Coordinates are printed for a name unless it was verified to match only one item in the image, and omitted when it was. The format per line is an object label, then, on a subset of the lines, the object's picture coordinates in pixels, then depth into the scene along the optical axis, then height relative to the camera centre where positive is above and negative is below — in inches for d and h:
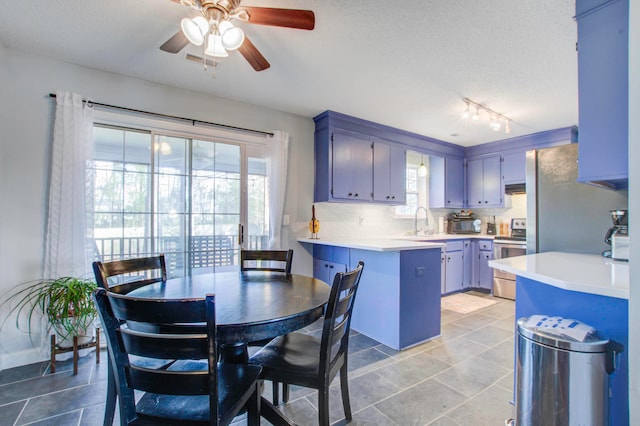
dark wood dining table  45.1 -16.5
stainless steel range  166.1 -21.4
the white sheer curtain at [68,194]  93.7 +7.2
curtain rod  102.4 +39.1
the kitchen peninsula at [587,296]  44.7 -14.9
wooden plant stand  86.7 -40.7
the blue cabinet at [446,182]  201.2 +23.9
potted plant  86.4 -27.3
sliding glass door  107.6 +7.5
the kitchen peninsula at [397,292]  103.0 -28.1
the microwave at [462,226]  207.6 -7.0
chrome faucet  201.6 -2.6
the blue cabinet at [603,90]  51.9 +23.4
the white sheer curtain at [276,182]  135.0 +15.8
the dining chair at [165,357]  37.0 -19.9
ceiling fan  60.0 +41.8
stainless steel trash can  44.1 -24.7
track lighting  129.0 +49.4
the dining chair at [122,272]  52.5 -14.6
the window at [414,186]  205.9 +22.0
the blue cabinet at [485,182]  193.3 +23.4
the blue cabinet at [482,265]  181.0 -30.9
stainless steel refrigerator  82.5 +3.3
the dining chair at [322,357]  53.7 -29.1
